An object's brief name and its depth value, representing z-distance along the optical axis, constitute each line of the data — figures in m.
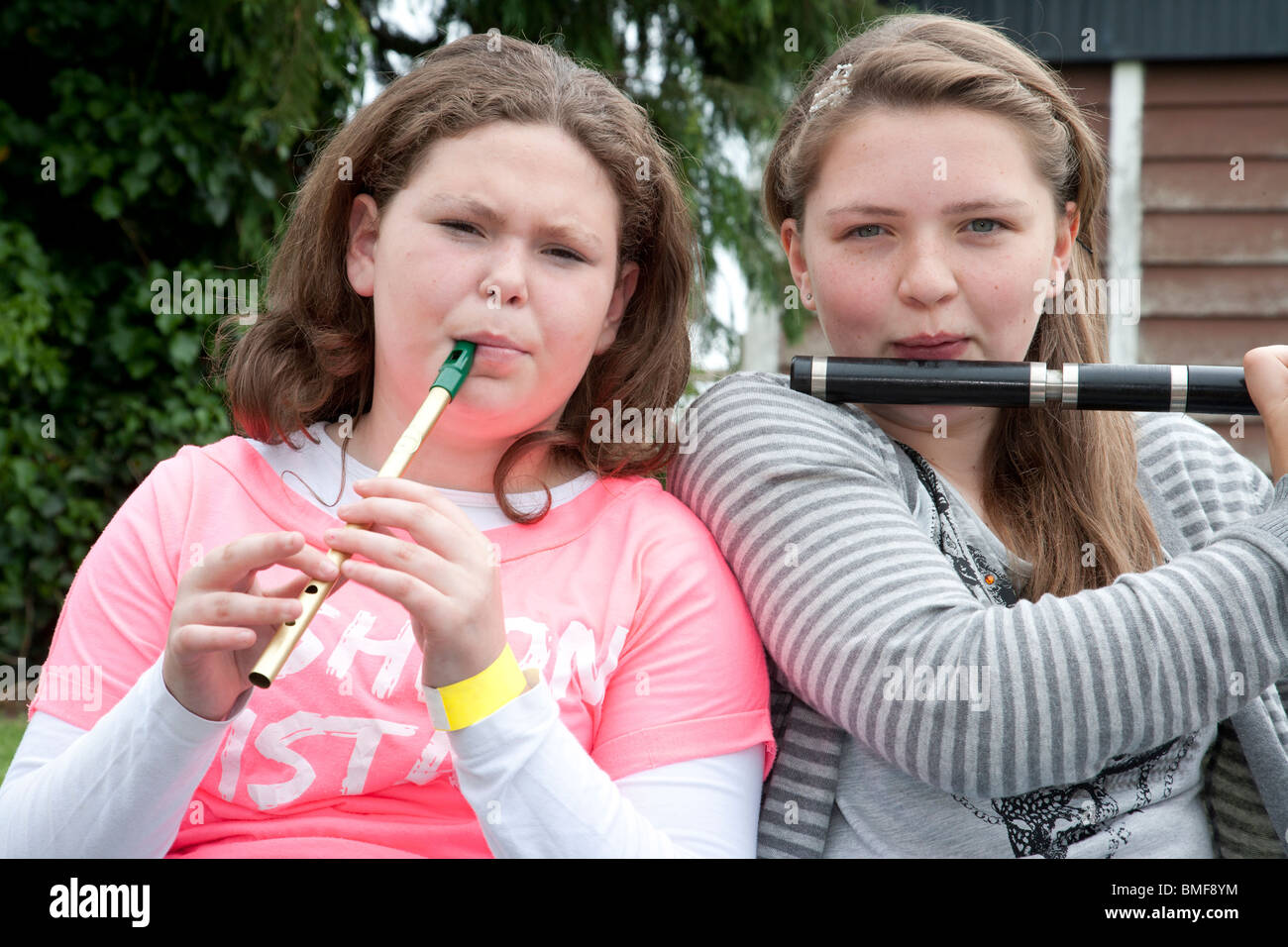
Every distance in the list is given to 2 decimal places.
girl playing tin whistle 1.23
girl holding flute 1.34
